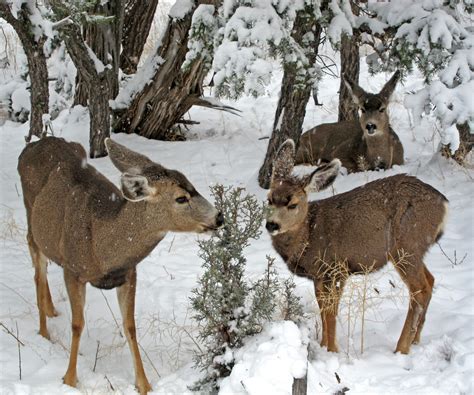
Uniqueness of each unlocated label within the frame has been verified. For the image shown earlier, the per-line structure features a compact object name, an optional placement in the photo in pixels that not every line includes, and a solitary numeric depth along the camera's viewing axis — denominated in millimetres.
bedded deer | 18281
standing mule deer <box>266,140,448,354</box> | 10695
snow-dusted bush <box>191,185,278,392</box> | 9008
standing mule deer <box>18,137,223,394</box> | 9594
